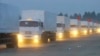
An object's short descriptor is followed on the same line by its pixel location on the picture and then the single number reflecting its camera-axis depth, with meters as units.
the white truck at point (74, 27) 87.38
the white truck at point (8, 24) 33.50
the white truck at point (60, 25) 64.56
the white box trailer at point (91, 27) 123.31
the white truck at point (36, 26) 43.69
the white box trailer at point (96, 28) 144.00
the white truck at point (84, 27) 105.12
